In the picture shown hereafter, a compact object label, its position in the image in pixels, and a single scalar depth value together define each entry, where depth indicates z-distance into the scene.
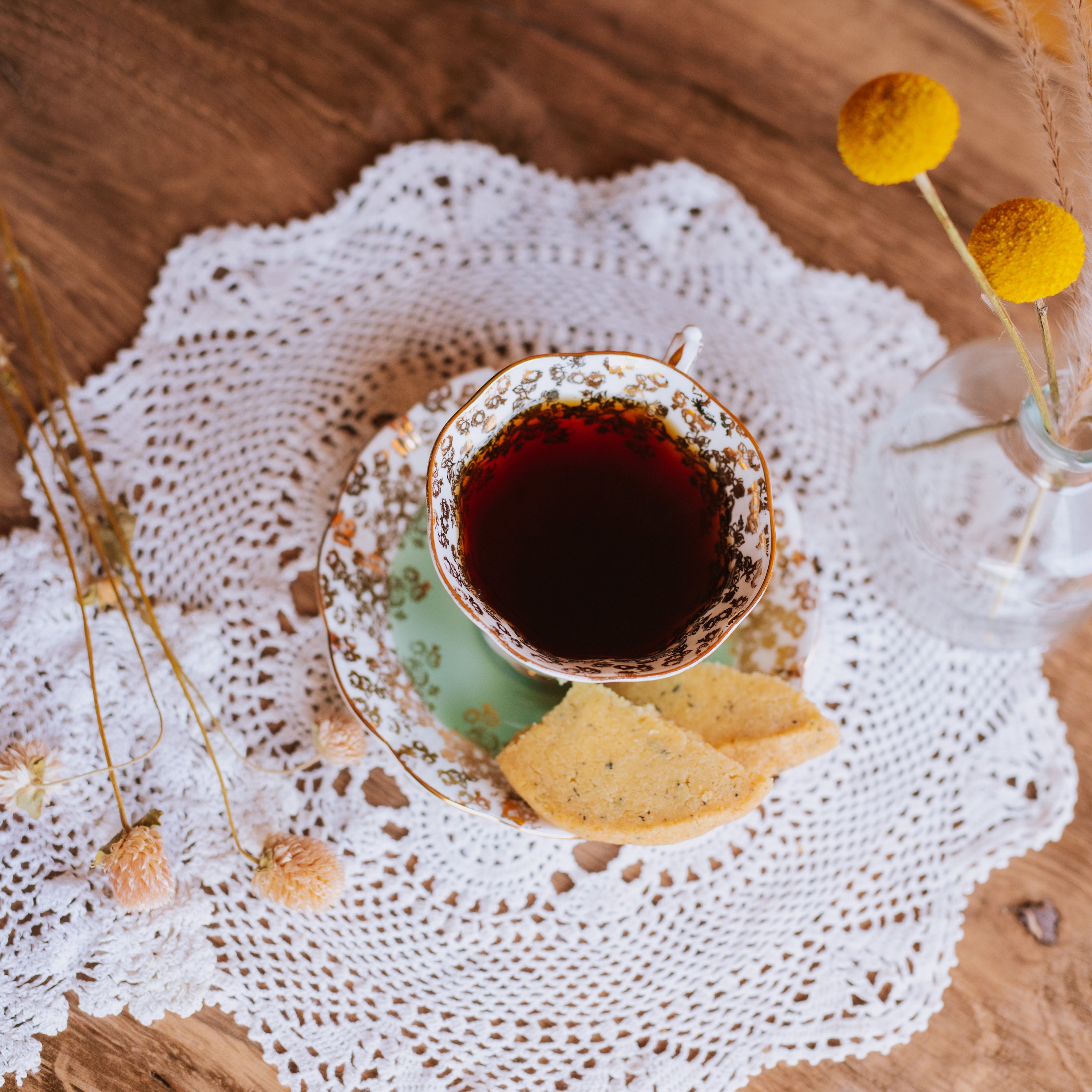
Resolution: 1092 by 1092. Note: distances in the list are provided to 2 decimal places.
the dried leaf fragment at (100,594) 0.58
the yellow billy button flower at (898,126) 0.47
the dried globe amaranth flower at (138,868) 0.55
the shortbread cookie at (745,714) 0.56
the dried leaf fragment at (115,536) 0.59
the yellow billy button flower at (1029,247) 0.48
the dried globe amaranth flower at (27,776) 0.55
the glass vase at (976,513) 0.56
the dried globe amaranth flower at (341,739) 0.57
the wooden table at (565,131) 0.60
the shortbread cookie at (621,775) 0.55
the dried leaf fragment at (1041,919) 0.60
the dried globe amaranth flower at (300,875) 0.56
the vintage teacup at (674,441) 0.53
